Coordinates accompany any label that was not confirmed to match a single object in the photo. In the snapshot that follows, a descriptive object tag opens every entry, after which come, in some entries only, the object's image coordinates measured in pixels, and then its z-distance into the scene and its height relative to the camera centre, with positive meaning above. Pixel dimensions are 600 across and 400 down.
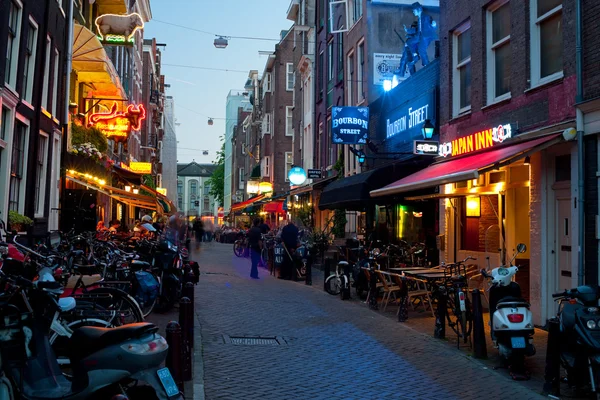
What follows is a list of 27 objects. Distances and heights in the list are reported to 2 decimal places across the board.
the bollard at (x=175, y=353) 5.28 -1.08
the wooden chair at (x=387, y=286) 11.97 -1.00
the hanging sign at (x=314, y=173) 26.22 +2.67
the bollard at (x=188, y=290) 8.64 -0.84
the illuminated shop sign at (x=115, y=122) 21.67 +3.91
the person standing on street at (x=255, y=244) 18.11 -0.33
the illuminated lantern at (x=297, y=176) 29.58 +2.85
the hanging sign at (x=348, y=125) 18.59 +3.41
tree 100.12 +8.70
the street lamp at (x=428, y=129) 14.22 +2.54
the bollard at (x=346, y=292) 13.63 -1.28
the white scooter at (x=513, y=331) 7.00 -1.08
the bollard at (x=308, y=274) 16.92 -1.11
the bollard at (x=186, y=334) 6.35 -1.11
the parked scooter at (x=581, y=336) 5.88 -0.97
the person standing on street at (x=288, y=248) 18.16 -0.42
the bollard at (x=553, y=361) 6.30 -1.28
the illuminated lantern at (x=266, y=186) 44.91 +3.53
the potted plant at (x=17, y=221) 11.88 +0.16
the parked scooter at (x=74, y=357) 4.25 -0.92
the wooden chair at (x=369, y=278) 12.65 -0.90
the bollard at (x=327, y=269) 14.94 -0.85
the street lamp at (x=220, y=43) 29.70 +9.37
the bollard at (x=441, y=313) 9.11 -1.17
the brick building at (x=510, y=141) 9.69 +1.78
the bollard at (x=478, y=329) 7.93 -1.19
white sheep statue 21.28 +7.31
